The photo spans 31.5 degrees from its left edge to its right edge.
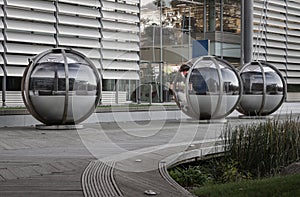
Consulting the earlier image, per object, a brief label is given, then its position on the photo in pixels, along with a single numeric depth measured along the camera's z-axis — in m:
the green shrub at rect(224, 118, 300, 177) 9.45
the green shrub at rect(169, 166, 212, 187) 7.90
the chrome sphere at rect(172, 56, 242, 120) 16.80
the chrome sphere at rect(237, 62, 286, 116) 19.52
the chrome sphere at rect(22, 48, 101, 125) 13.77
